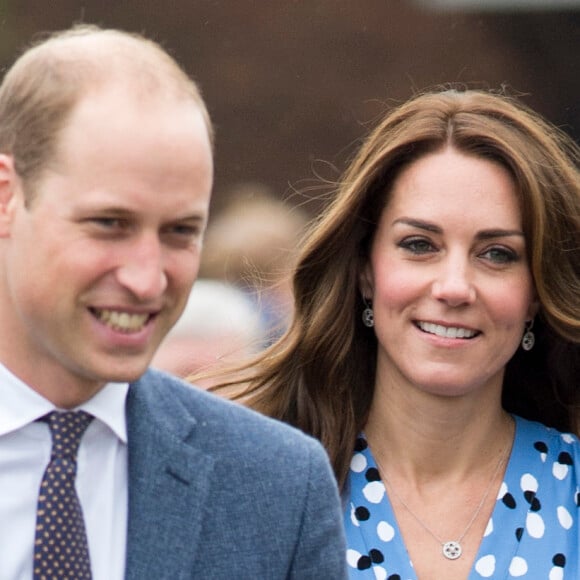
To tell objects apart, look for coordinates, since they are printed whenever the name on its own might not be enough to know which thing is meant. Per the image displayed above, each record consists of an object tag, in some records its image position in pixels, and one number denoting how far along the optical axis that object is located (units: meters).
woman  8.60
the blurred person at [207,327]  12.04
